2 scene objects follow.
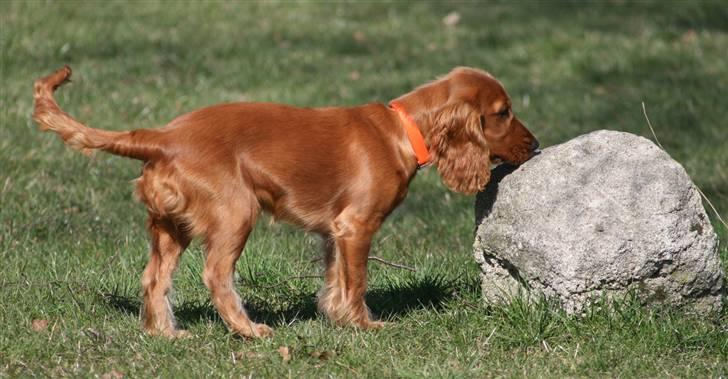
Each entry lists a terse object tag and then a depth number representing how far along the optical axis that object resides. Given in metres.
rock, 10.02
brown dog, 9.99
